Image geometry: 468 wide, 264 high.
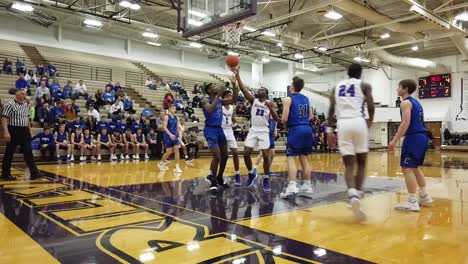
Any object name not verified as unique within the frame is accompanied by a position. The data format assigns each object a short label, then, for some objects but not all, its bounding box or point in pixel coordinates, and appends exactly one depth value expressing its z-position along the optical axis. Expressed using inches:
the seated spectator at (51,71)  759.0
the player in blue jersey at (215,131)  244.2
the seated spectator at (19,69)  709.3
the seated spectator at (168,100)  707.4
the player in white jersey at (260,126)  260.2
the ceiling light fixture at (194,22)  411.5
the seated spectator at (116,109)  617.2
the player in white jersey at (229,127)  264.9
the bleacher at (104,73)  756.6
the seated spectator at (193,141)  603.2
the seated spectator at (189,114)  733.3
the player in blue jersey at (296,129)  224.8
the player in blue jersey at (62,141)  480.1
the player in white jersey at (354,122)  181.2
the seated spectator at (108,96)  663.1
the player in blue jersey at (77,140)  490.9
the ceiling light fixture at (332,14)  637.9
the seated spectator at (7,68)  700.7
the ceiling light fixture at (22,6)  665.5
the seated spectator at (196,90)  912.3
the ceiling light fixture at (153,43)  1060.5
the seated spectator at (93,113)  568.0
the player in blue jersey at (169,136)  370.8
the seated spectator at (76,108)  563.1
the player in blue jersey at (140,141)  544.3
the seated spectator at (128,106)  658.8
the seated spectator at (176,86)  896.3
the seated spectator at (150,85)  876.0
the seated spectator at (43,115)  521.0
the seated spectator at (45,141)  472.4
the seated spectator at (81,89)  669.3
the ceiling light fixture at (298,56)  1014.4
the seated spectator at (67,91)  642.8
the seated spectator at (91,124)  542.0
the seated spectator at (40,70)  738.8
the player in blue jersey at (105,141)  513.3
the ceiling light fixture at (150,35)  916.6
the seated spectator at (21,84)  594.5
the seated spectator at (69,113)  543.5
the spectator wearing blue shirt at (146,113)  627.2
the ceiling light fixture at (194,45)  1013.0
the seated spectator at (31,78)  650.0
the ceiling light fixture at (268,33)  778.8
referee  292.2
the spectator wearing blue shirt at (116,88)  723.8
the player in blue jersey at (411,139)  200.1
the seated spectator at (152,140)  569.3
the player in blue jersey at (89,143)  501.4
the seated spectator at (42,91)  565.9
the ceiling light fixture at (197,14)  407.2
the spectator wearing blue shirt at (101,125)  536.1
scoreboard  1075.3
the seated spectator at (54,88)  616.0
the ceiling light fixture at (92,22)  748.2
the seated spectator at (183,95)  853.2
